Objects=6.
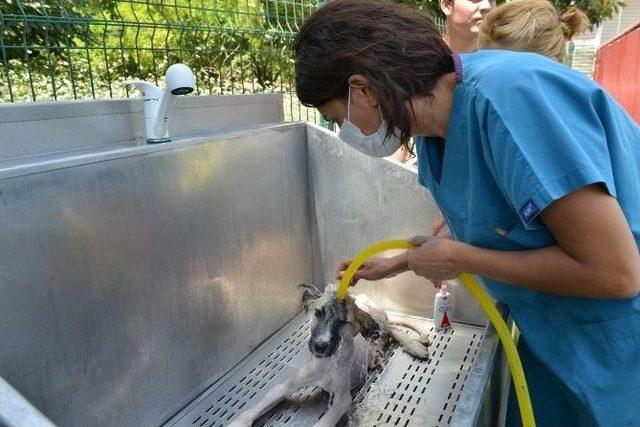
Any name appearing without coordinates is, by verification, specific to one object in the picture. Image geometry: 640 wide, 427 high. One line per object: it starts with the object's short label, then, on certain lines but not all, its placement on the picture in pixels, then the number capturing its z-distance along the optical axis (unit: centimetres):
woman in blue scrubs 87
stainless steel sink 116
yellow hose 110
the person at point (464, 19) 270
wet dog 150
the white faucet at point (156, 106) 149
